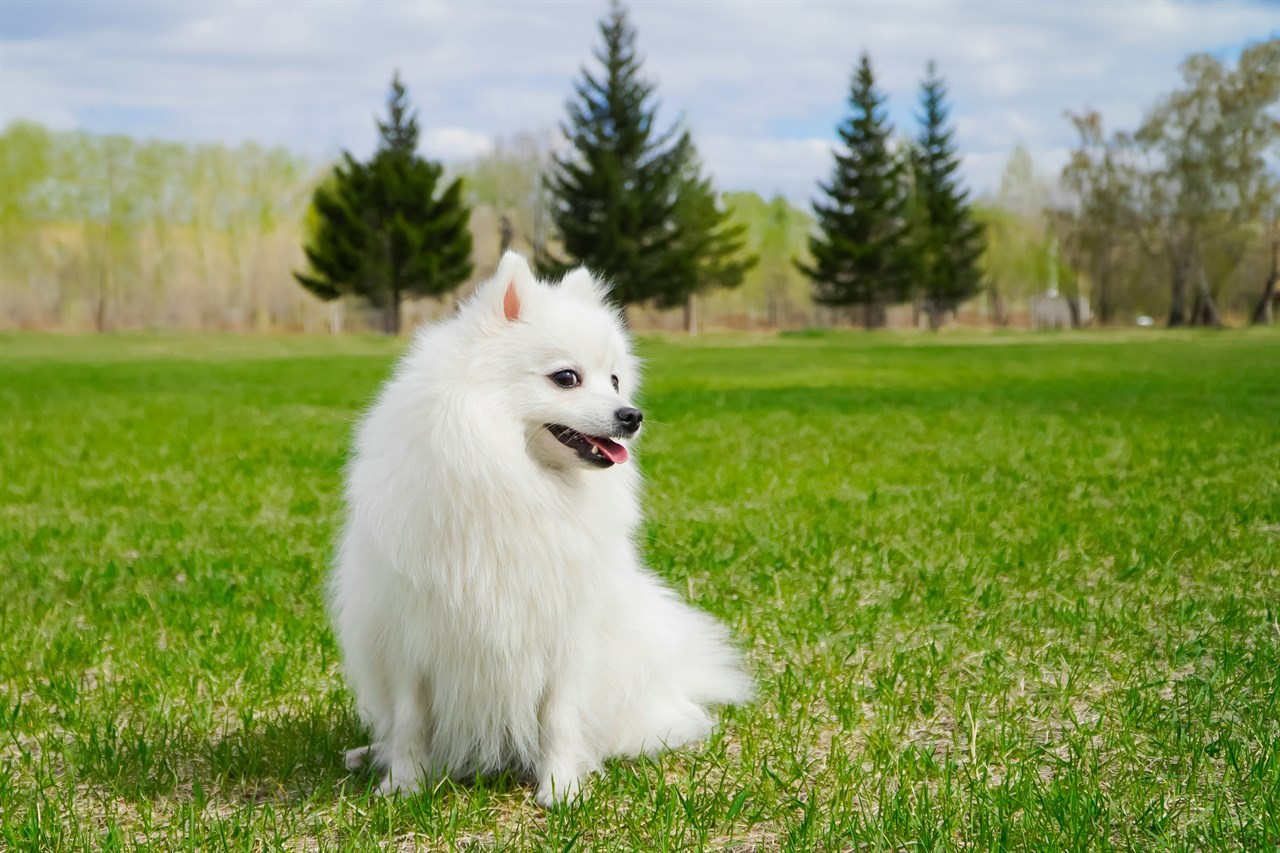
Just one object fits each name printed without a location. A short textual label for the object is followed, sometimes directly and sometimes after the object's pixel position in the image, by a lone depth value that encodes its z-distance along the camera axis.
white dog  3.08
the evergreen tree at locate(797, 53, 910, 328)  58.28
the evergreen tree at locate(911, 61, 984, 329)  62.53
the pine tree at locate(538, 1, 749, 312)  51.97
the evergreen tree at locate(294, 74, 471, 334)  53.09
